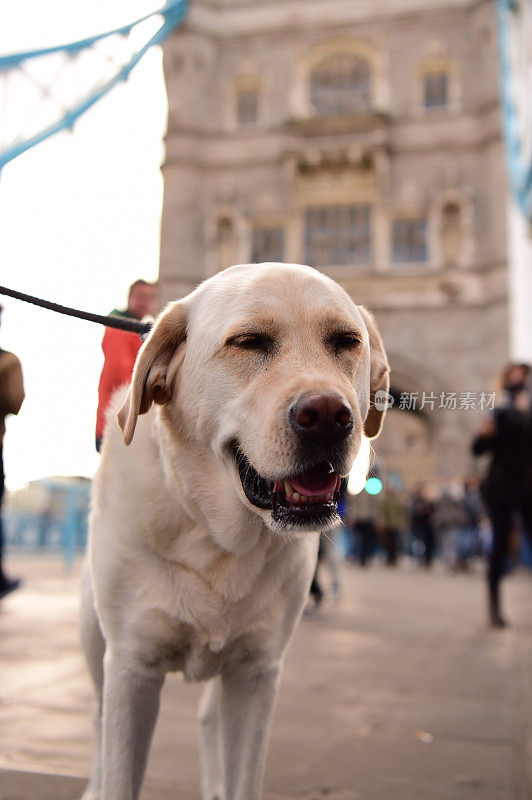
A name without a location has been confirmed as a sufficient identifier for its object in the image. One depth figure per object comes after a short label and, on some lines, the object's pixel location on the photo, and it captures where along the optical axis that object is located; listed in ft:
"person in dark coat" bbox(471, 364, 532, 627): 19.48
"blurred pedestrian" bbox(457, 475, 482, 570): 46.73
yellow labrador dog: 5.18
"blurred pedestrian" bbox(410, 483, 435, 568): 51.34
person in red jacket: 8.86
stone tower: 72.74
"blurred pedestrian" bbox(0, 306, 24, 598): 7.71
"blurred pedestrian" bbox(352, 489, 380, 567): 47.68
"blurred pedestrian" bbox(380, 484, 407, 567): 50.88
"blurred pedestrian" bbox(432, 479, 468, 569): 46.74
